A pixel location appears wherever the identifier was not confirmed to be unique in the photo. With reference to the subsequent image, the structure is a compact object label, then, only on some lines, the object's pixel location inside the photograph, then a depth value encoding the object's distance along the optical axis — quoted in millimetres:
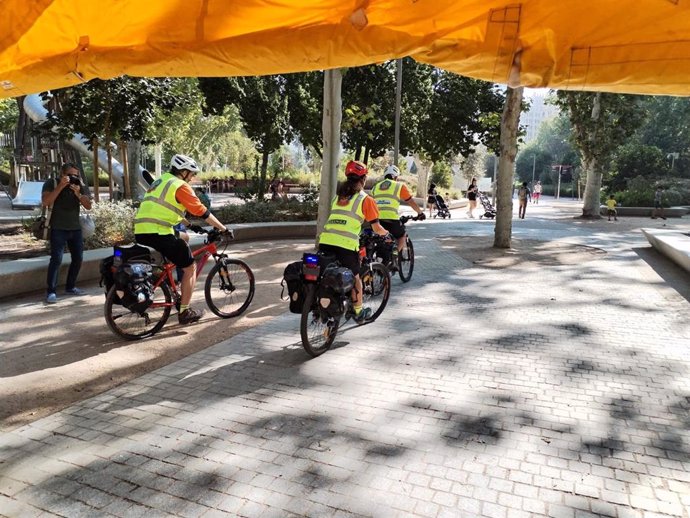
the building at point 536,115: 174850
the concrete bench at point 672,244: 9723
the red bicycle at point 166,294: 5434
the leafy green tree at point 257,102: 16156
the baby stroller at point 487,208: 24416
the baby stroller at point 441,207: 23641
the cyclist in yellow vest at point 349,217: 5344
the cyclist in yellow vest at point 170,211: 5457
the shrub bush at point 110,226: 10391
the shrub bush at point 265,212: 16344
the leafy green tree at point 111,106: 11305
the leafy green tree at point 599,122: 21234
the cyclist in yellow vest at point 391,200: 7848
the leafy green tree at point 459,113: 19891
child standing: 22297
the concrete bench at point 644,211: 25641
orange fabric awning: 1805
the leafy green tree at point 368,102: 17125
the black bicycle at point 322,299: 4984
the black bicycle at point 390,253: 7535
